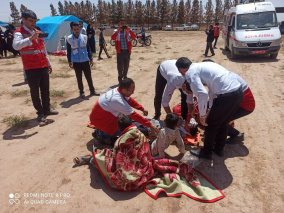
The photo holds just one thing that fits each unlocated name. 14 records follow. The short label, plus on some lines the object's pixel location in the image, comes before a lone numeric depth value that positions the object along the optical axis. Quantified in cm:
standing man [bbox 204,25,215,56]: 1100
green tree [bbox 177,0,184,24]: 5075
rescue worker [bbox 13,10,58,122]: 381
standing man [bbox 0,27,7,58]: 1195
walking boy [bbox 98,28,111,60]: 1137
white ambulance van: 924
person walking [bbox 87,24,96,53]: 1134
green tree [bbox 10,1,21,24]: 6950
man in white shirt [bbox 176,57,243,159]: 260
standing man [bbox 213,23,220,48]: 1294
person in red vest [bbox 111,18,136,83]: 643
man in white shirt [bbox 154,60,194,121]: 339
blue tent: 1340
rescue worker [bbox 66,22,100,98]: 542
